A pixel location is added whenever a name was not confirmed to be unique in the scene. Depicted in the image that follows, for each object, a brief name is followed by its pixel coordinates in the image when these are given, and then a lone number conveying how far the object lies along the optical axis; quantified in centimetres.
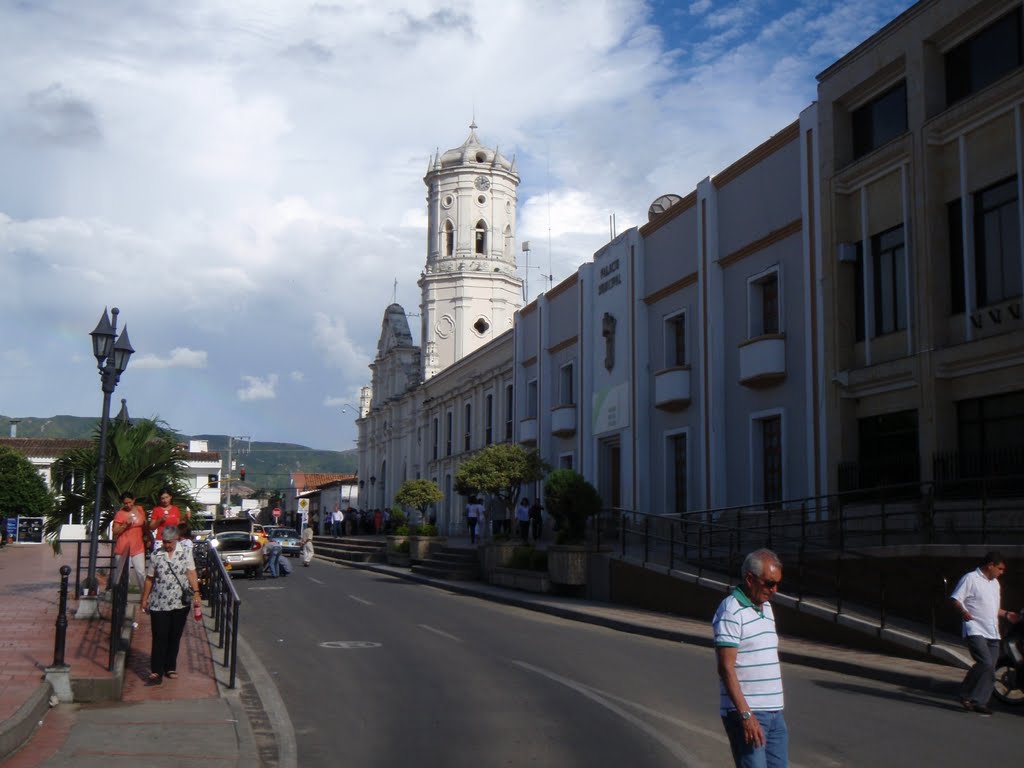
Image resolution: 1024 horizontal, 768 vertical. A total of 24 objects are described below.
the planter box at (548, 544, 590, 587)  2405
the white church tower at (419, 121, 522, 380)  6084
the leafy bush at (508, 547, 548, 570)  2628
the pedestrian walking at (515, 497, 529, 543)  3460
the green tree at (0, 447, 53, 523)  5981
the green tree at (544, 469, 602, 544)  2494
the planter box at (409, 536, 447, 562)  3575
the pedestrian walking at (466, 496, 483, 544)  3928
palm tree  1955
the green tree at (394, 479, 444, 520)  3997
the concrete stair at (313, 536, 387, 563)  4103
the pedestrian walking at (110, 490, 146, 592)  1658
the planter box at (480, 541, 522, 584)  2782
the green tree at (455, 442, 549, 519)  3055
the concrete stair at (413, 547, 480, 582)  3027
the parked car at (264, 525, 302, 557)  4284
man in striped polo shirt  564
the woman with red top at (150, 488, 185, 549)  1680
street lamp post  1686
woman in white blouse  1173
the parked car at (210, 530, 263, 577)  2967
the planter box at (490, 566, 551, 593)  2508
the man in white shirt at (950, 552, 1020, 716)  1082
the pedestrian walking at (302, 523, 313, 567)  3778
